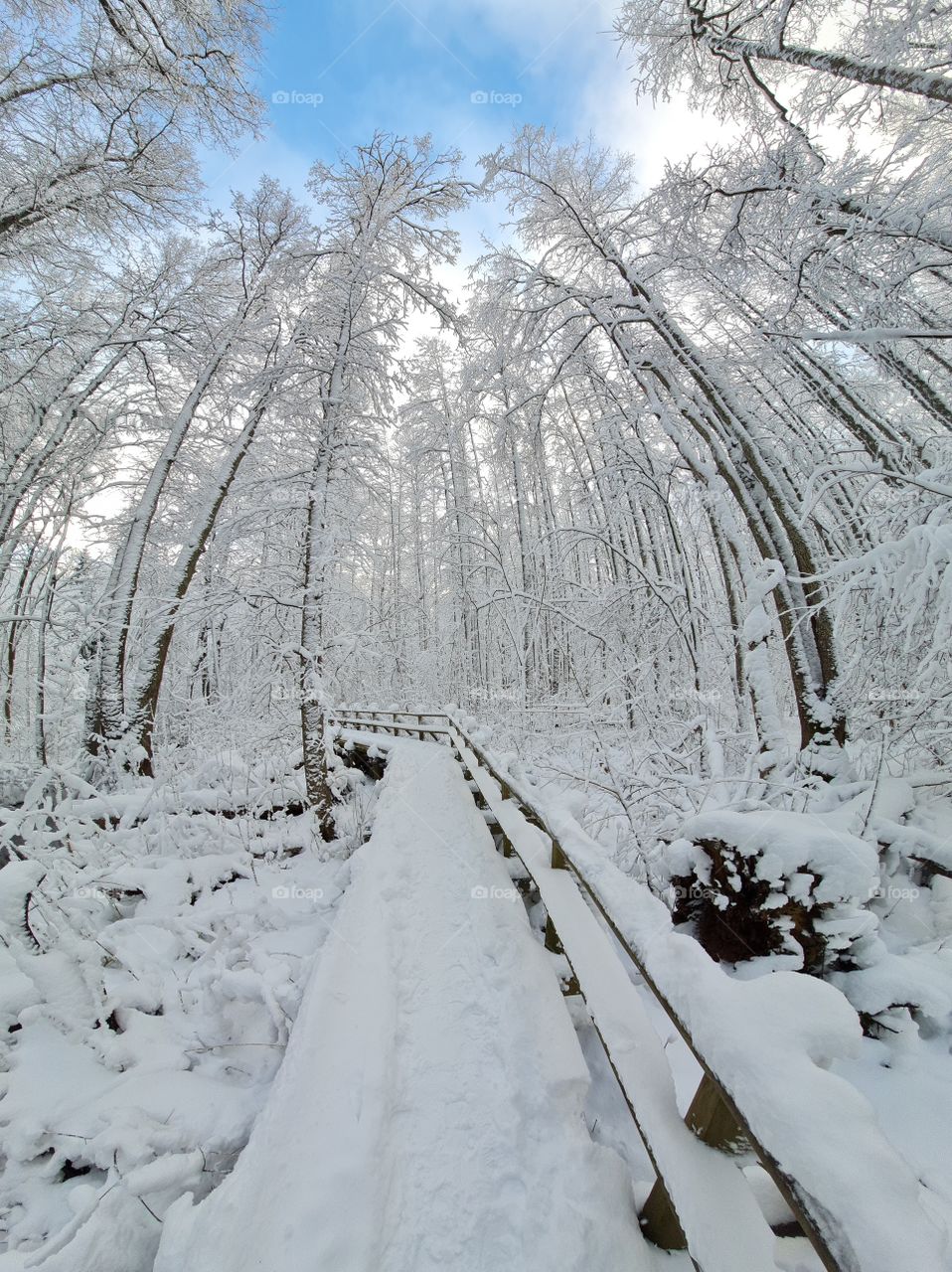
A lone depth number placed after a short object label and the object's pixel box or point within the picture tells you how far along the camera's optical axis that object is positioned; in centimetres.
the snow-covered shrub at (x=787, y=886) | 301
